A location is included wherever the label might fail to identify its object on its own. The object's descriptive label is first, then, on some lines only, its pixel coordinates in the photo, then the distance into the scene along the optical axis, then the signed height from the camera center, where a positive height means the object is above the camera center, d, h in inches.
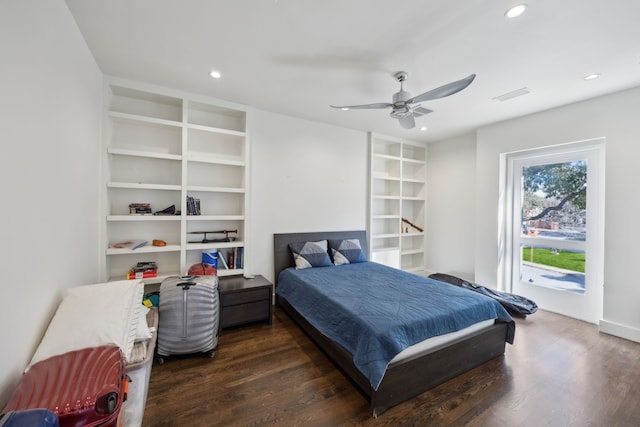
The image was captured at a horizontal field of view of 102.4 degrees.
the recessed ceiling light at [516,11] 66.3 +53.9
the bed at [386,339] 70.3 -41.2
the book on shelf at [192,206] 121.0 +2.2
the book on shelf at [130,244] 107.9 -14.8
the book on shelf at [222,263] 128.3 -26.2
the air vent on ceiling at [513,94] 112.8 +54.9
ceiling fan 80.9 +39.9
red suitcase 42.1 -31.8
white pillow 55.8 -26.7
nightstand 112.2 -40.7
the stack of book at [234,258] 132.3 -24.4
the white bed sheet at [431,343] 73.5 -40.4
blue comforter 71.9 -32.5
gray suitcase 89.8 -38.1
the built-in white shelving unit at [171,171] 111.2 +18.9
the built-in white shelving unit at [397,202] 186.5 +9.4
